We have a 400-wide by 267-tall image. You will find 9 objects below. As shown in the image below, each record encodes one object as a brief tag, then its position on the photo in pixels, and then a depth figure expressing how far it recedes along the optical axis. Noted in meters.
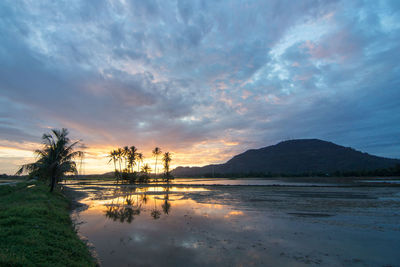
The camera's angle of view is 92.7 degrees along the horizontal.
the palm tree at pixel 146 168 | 87.53
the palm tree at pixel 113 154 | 83.12
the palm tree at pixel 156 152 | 101.00
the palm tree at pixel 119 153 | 83.44
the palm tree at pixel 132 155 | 81.94
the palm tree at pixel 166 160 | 97.88
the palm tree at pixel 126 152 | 83.19
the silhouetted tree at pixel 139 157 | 84.31
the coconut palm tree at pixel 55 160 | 25.40
